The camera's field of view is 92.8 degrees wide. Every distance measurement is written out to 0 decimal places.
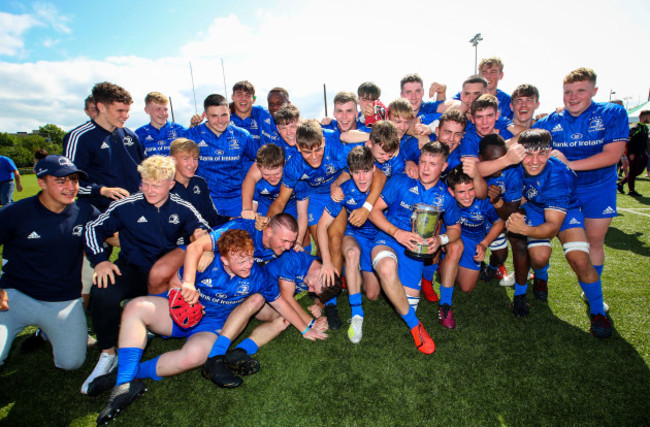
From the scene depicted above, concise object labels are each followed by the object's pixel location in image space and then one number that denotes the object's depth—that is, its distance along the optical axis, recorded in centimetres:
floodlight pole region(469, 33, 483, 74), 2595
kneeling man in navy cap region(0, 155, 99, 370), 284
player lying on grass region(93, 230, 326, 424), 247
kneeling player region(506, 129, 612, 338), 325
